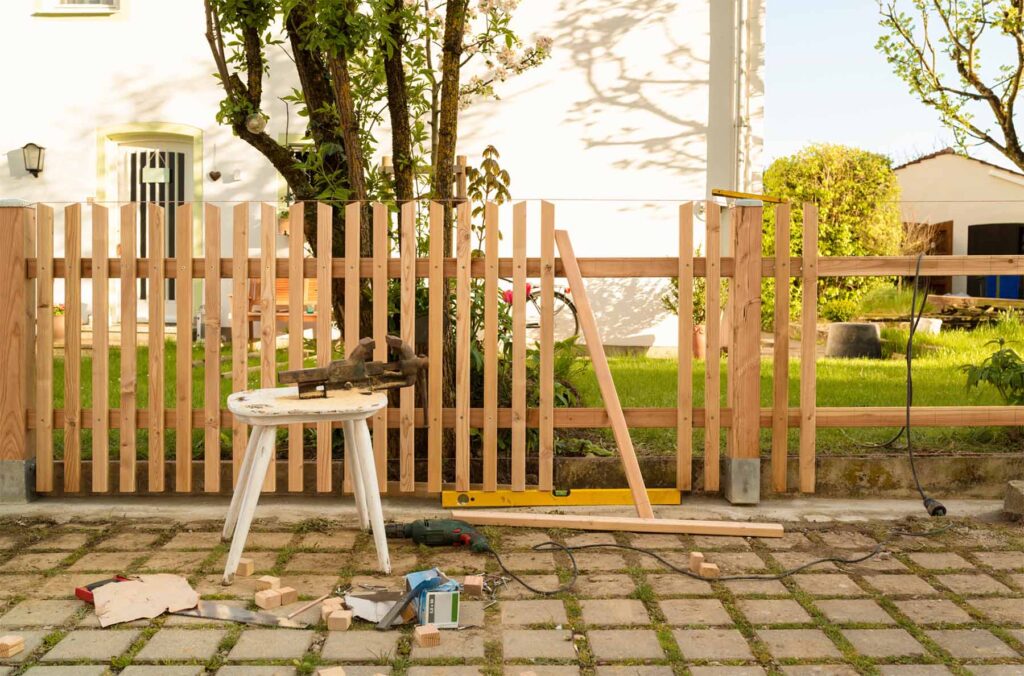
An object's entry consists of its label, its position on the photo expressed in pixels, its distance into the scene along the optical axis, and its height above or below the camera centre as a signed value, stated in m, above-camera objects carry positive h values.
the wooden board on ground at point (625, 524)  4.70 -1.06
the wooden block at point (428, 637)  3.36 -1.10
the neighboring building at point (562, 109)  11.71 +1.90
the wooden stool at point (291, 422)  3.91 -0.52
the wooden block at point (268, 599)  3.65 -1.08
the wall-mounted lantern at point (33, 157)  11.96 +1.36
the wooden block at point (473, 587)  3.82 -1.08
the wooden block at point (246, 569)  4.04 -1.08
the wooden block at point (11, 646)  3.23 -1.10
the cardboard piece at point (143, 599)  3.57 -1.09
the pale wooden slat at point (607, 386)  4.85 -0.47
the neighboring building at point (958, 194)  18.03 +1.58
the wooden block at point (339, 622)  3.49 -1.10
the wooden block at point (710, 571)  4.07 -1.09
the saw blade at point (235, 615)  3.53 -1.11
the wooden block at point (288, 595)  3.71 -1.08
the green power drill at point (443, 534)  4.46 -1.04
